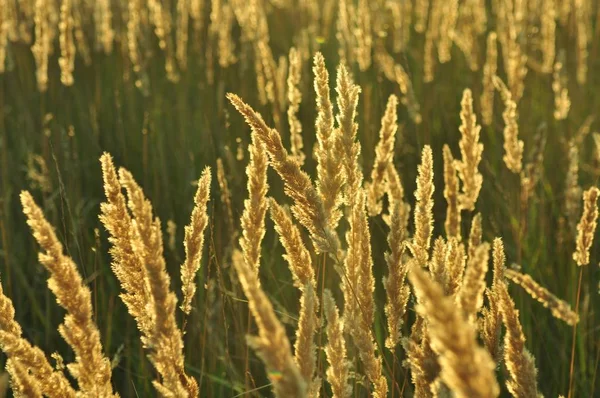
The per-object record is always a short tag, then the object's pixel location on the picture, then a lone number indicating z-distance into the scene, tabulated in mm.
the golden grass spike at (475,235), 1759
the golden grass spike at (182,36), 3434
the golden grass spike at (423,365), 1524
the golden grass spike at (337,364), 1453
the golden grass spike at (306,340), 1381
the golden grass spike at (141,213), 1382
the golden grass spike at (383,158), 1810
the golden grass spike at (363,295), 1519
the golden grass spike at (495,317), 1512
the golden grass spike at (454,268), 1546
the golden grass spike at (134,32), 2973
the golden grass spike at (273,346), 1255
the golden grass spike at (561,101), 2567
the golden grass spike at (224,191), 1948
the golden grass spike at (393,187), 1906
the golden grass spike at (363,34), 2469
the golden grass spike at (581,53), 3164
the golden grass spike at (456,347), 1156
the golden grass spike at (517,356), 1428
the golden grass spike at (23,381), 1394
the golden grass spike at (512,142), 2093
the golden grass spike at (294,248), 1541
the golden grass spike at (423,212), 1621
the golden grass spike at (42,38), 2696
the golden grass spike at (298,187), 1520
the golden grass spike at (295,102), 2054
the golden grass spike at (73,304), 1378
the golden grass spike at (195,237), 1547
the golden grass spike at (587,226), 1609
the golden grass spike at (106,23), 3402
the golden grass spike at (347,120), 1609
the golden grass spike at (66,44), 2687
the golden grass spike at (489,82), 2706
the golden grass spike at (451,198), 1916
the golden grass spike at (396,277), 1554
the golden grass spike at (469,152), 1867
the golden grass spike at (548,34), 2982
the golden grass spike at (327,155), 1597
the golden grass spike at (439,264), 1523
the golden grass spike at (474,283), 1302
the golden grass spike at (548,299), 1481
